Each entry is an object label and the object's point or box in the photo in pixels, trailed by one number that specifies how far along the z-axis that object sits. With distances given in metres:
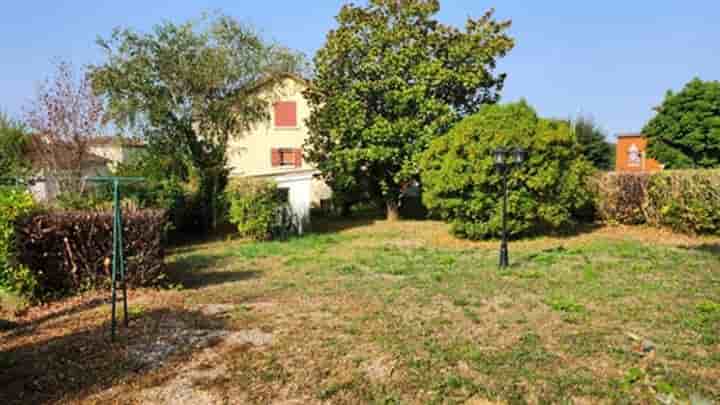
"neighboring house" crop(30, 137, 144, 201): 11.00
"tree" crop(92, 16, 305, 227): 12.45
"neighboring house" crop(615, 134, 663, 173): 26.48
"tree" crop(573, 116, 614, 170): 25.11
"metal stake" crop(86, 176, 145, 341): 3.79
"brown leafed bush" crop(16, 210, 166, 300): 5.05
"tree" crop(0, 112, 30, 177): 10.97
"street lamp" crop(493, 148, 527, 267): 6.95
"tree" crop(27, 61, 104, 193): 11.66
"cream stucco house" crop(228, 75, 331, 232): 20.88
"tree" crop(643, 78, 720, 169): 18.83
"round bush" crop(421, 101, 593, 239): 9.98
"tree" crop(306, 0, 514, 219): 14.05
